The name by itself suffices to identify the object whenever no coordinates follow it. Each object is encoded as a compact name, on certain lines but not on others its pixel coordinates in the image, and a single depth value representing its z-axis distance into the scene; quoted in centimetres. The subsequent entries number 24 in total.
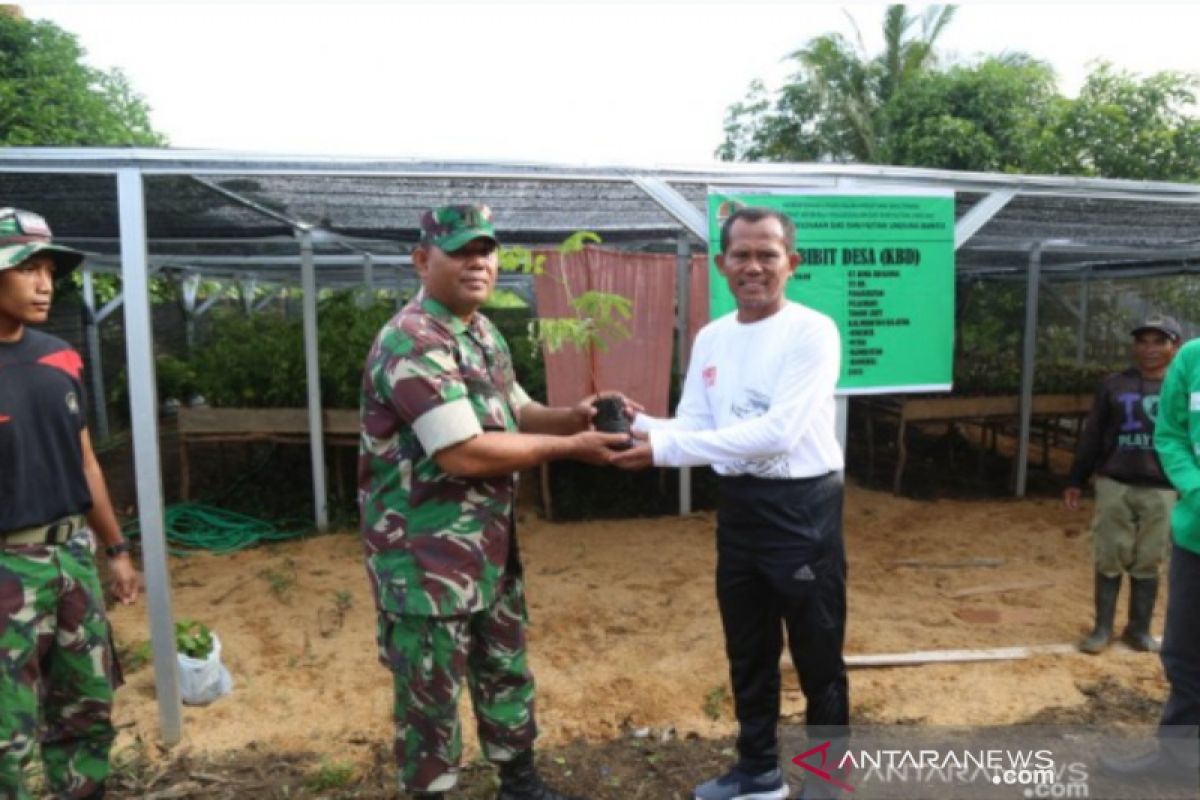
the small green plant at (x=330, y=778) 309
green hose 639
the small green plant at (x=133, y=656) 412
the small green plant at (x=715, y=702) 364
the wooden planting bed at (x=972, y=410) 800
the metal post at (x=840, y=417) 349
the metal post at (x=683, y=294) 614
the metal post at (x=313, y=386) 636
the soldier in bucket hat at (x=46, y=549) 234
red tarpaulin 548
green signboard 338
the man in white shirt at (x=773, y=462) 243
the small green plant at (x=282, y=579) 529
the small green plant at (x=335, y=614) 473
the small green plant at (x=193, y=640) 376
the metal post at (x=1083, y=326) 1124
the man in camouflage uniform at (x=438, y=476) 228
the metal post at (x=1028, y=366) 755
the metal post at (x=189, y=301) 1484
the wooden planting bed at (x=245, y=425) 698
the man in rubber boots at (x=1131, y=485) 399
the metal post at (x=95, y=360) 1016
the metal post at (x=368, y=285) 1012
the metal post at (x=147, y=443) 313
